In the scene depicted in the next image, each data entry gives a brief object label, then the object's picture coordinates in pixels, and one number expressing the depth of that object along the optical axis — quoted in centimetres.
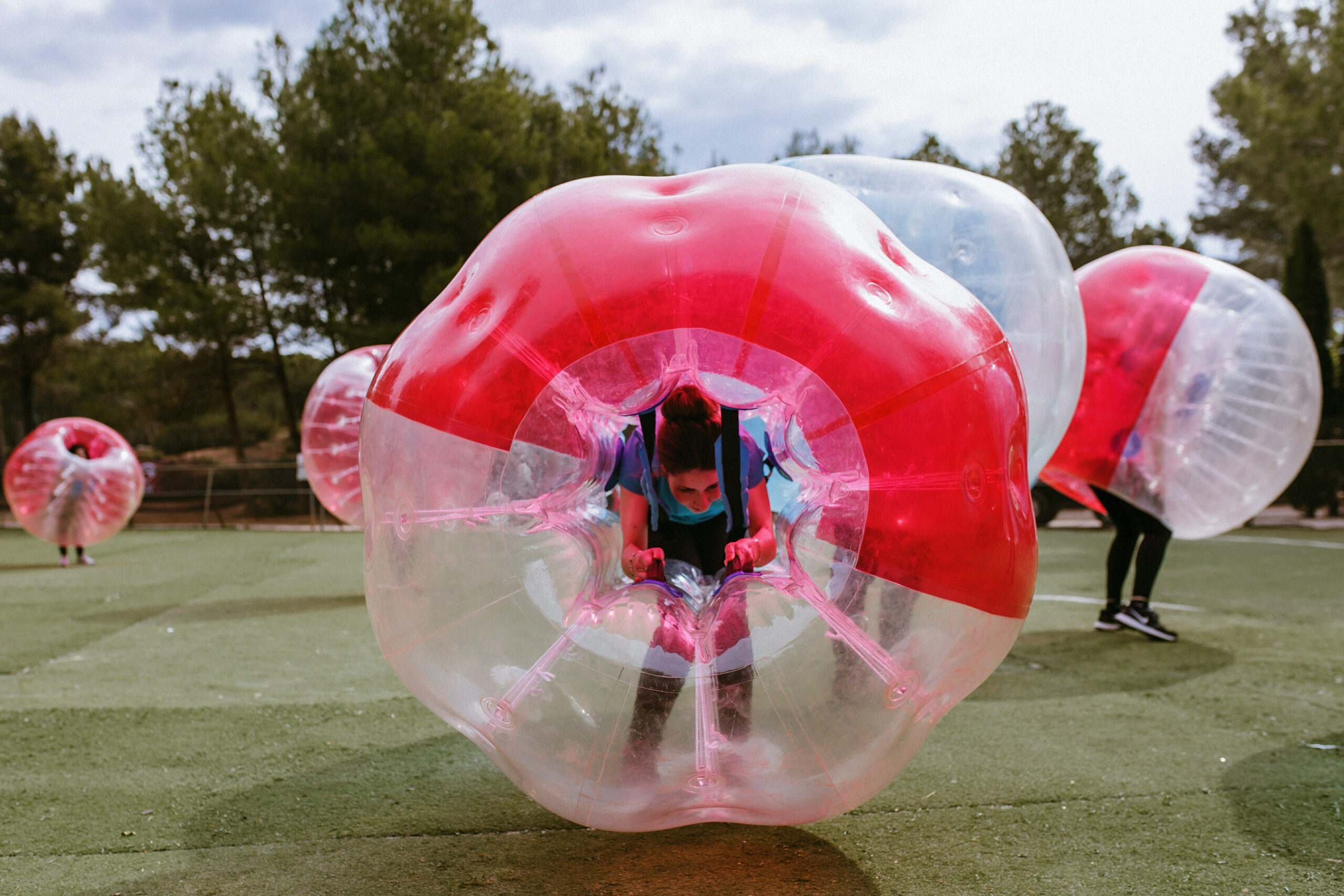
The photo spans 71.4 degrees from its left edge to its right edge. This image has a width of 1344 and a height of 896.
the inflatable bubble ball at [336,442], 781
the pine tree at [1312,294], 1533
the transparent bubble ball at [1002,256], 370
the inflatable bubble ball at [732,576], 232
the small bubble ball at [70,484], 1051
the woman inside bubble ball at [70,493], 1054
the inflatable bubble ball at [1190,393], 487
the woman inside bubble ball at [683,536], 243
